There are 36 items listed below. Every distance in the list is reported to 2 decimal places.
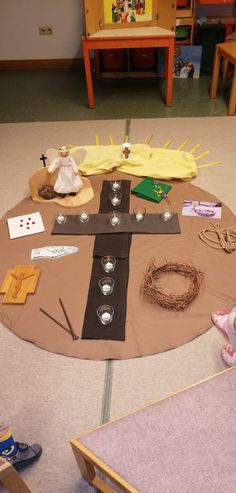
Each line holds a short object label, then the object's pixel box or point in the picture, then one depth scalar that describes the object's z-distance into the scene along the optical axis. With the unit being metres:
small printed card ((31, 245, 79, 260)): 1.94
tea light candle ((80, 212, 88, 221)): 2.12
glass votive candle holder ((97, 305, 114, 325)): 1.62
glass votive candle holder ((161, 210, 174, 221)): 2.10
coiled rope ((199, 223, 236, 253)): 1.92
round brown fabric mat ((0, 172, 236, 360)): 1.56
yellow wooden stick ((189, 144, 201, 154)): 2.75
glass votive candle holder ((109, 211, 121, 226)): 2.07
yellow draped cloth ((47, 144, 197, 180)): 2.43
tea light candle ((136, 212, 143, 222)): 2.09
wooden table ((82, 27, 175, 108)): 2.96
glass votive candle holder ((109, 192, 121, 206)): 2.24
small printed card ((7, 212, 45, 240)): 2.09
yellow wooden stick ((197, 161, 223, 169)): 2.59
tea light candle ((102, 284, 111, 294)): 1.72
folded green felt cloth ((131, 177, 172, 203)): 2.25
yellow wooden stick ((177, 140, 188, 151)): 2.79
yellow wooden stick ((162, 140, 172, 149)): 2.81
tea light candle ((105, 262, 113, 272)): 1.83
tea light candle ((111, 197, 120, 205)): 2.24
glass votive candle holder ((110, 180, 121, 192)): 2.35
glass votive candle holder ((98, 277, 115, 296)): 1.73
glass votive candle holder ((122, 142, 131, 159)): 2.48
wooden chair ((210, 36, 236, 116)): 2.94
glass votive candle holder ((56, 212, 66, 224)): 2.12
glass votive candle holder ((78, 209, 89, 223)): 2.12
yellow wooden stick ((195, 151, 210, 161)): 2.69
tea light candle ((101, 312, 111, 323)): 1.62
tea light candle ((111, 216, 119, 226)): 2.07
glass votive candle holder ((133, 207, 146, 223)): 2.09
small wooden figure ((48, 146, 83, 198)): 2.11
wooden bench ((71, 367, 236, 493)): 0.95
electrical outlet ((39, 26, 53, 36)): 3.94
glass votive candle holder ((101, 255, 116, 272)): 1.83
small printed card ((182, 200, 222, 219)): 2.13
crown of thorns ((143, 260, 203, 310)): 1.66
